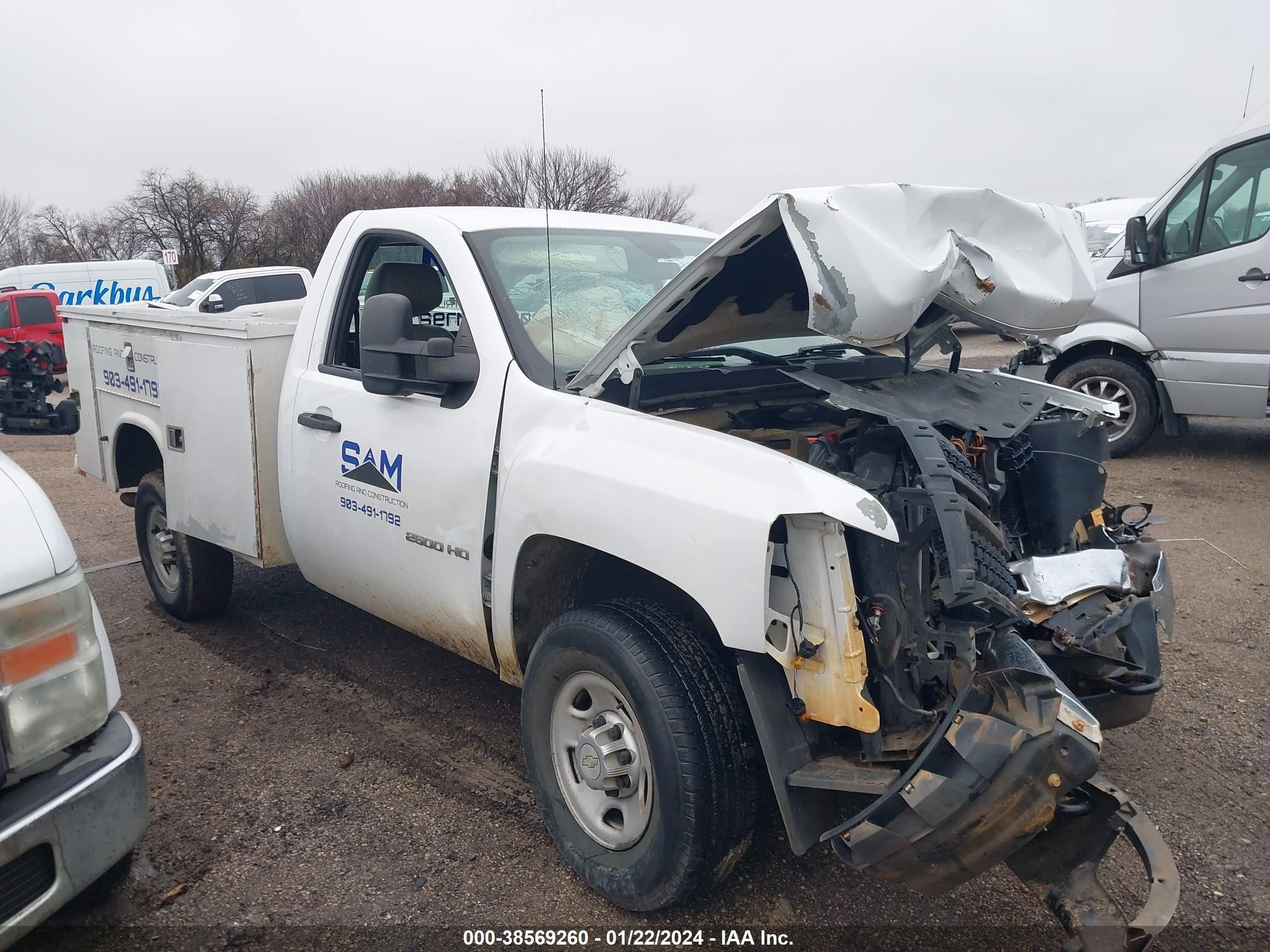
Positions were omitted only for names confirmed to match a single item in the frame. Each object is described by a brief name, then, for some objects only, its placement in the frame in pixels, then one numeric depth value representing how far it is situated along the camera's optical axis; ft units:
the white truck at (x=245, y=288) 54.85
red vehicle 60.23
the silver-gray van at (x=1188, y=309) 23.03
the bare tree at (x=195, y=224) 116.78
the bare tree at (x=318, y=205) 102.22
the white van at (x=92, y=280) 72.02
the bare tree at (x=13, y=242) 163.53
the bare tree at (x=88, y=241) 121.70
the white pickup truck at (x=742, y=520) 7.33
